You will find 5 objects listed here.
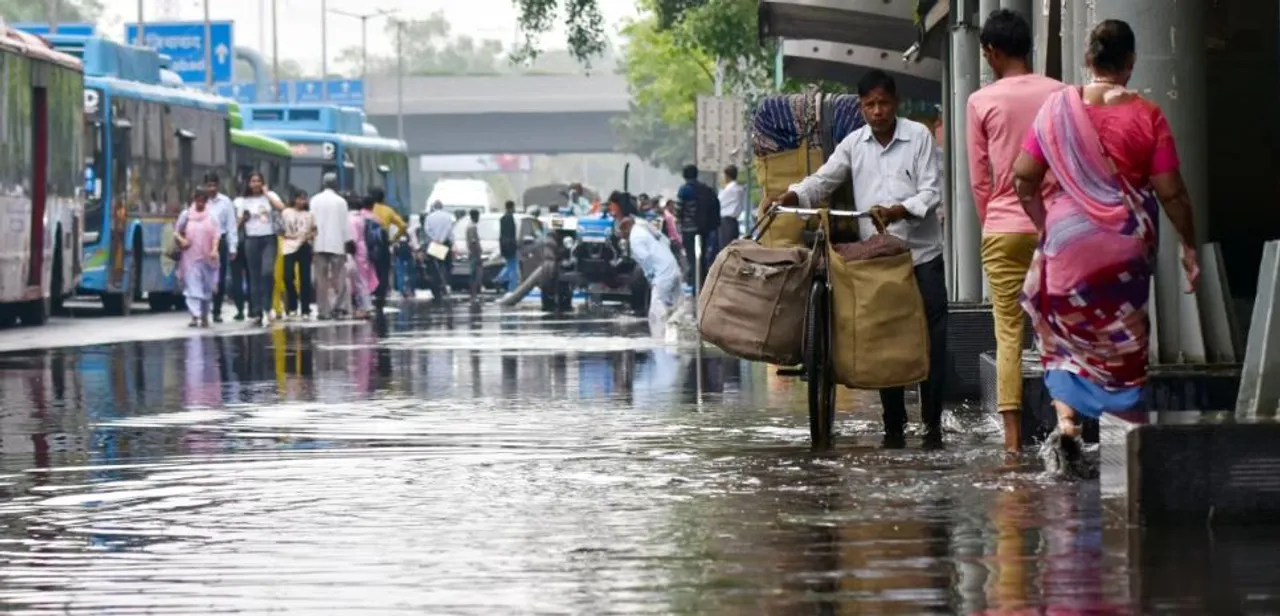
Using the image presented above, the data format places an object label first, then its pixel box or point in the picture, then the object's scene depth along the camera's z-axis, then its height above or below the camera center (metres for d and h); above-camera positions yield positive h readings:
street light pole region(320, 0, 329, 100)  130.50 +8.54
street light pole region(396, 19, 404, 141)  123.75 +5.35
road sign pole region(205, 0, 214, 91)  83.94 +5.13
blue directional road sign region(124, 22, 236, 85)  83.81 +5.46
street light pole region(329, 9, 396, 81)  129.50 +9.41
